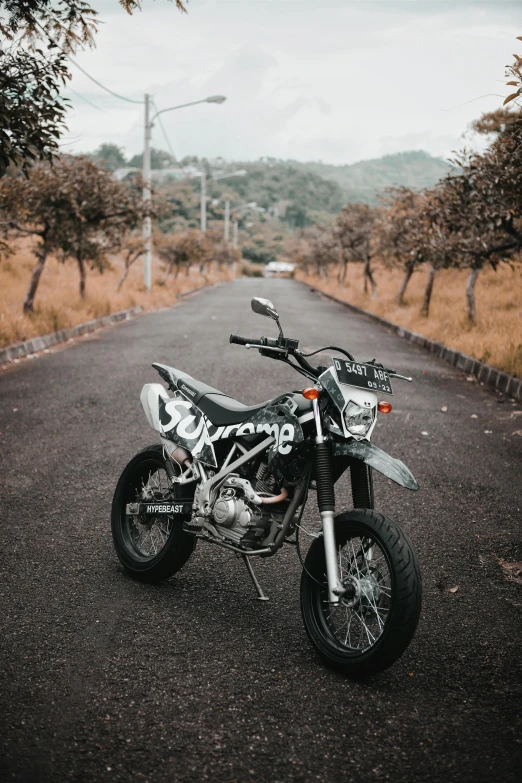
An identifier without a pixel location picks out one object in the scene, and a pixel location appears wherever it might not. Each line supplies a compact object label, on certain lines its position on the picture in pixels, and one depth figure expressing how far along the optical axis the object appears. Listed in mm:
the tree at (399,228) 20469
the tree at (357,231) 29078
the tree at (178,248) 33656
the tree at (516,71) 6312
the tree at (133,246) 23800
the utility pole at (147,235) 24028
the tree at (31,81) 6836
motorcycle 3164
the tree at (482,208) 10977
